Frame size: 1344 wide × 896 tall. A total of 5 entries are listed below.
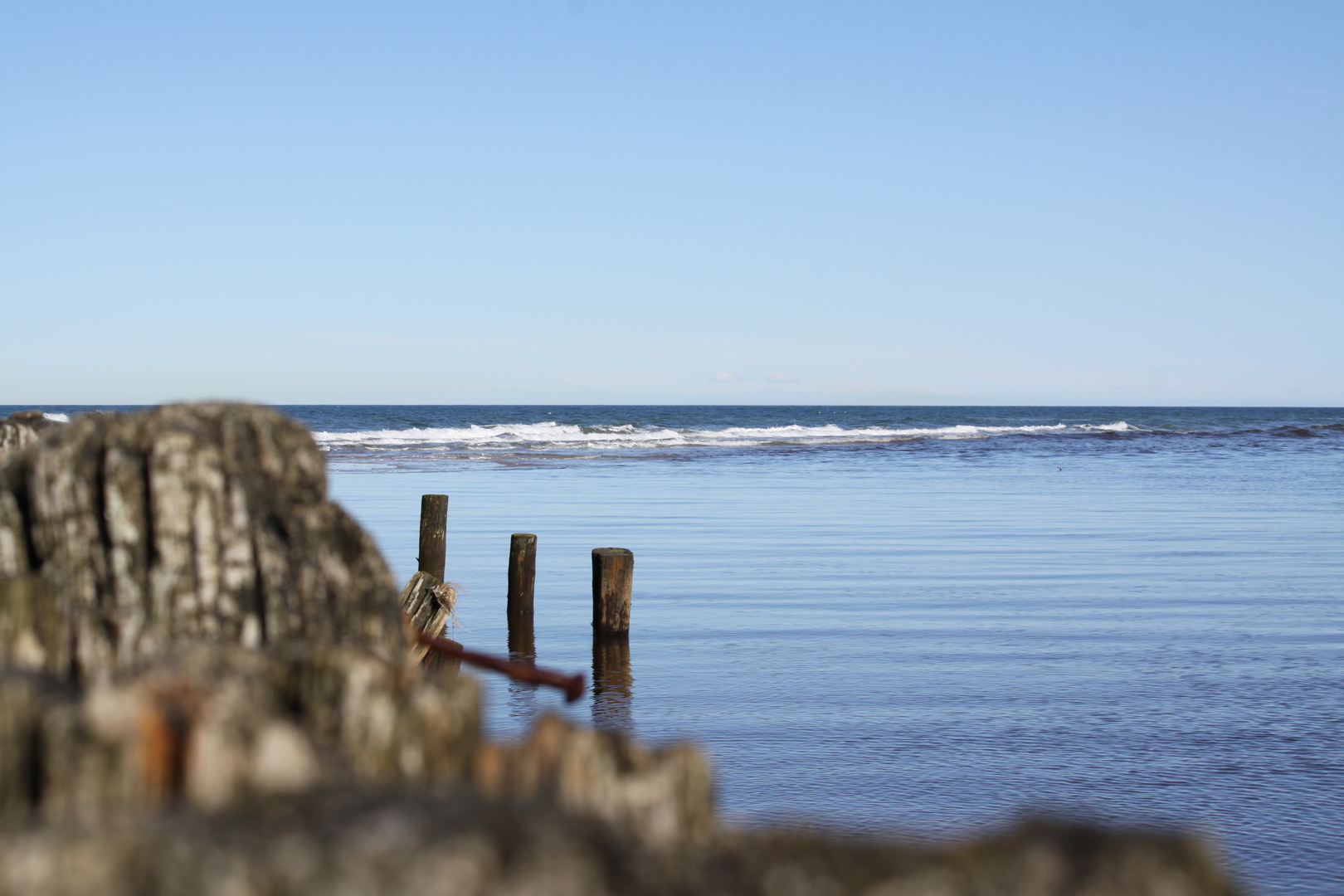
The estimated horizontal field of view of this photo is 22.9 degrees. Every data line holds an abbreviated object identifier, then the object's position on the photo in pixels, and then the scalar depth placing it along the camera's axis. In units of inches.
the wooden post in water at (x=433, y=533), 833.1
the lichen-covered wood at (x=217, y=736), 161.3
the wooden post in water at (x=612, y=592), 772.7
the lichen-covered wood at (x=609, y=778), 180.8
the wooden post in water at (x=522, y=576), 800.3
